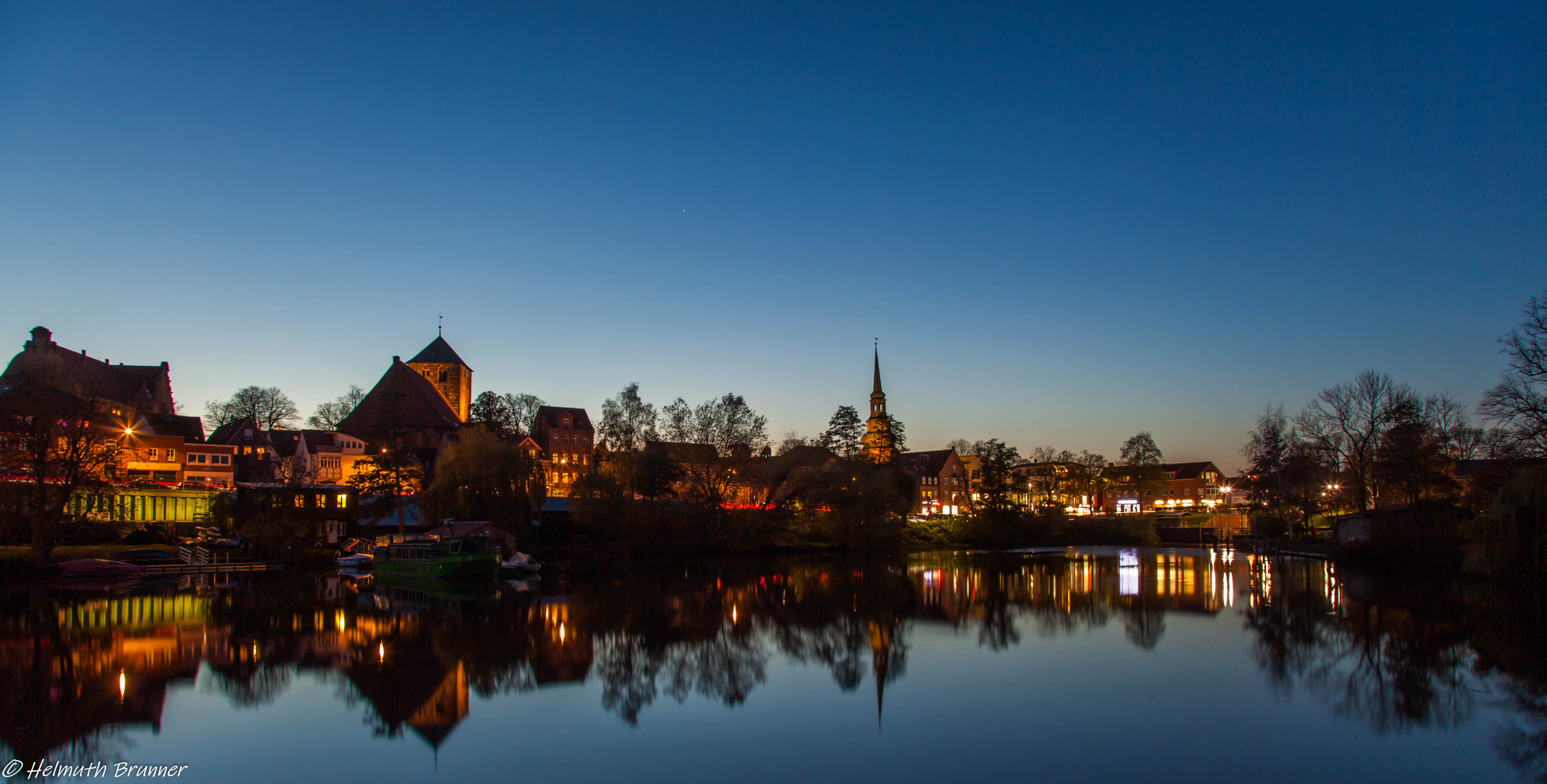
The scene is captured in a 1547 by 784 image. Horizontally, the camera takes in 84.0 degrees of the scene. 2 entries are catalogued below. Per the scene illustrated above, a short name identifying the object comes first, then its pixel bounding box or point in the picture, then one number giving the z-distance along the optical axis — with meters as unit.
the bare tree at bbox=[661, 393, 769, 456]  58.41
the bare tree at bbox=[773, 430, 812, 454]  61.97
